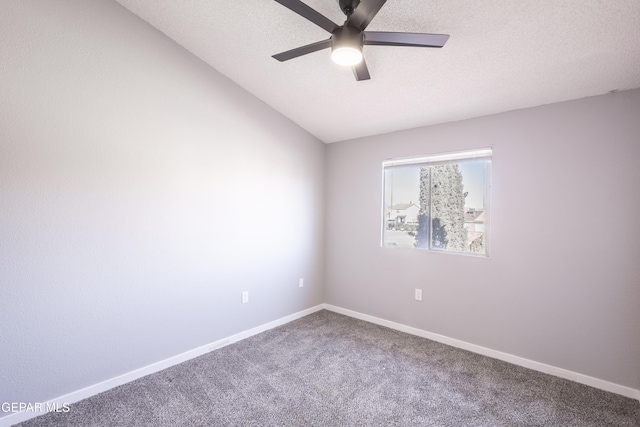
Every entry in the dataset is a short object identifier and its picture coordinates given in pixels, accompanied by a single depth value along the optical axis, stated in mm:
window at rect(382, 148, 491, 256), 2768
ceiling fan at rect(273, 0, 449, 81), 1423
